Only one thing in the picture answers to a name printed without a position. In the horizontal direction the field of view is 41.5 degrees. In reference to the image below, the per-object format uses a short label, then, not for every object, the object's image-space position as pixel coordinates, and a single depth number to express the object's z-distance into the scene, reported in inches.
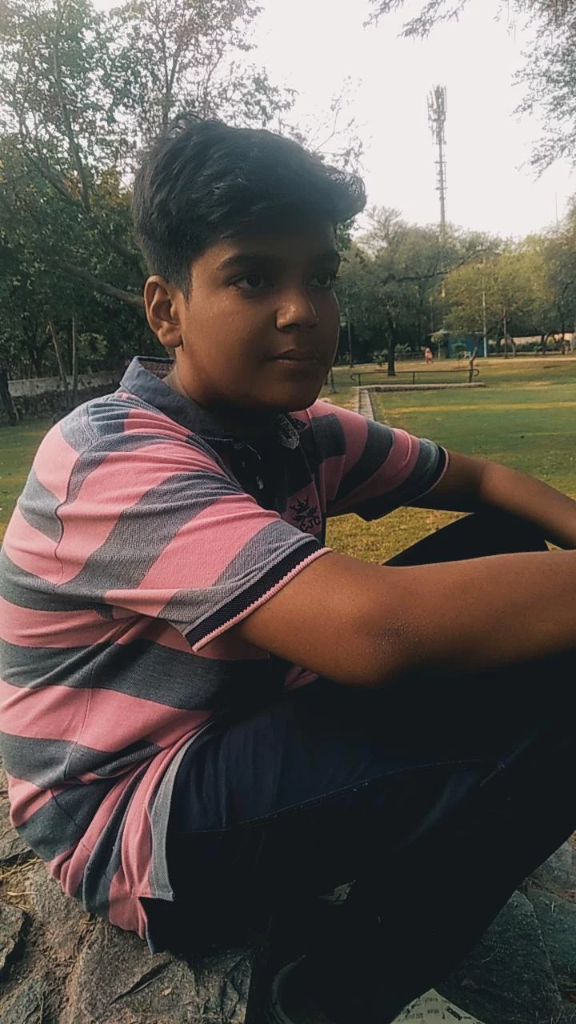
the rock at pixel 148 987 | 42.4
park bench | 873.5
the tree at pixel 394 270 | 967.6
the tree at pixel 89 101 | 403.5
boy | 33.5
